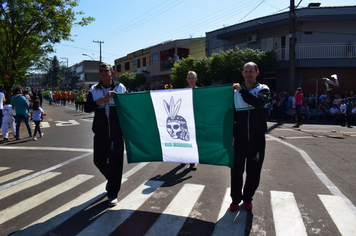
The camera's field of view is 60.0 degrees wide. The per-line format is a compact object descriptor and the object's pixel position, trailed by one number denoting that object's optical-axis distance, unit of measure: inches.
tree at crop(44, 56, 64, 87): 4601.4
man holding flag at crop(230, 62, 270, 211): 162.9
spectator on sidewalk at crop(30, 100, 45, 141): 474.6
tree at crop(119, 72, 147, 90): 2043.6
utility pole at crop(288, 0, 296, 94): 805.5
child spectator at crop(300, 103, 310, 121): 751.1
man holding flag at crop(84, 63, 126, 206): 180.9
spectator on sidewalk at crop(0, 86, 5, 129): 498.3
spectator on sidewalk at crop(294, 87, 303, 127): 613.9
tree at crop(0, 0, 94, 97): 613.3
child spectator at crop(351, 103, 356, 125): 651.0
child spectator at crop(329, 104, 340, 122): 710.5
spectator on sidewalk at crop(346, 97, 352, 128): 630.7
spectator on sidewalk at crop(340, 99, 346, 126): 645.9
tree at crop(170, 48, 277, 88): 1013.8
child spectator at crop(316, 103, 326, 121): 736.3
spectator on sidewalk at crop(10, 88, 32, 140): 464.4
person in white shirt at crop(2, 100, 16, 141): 462.6
